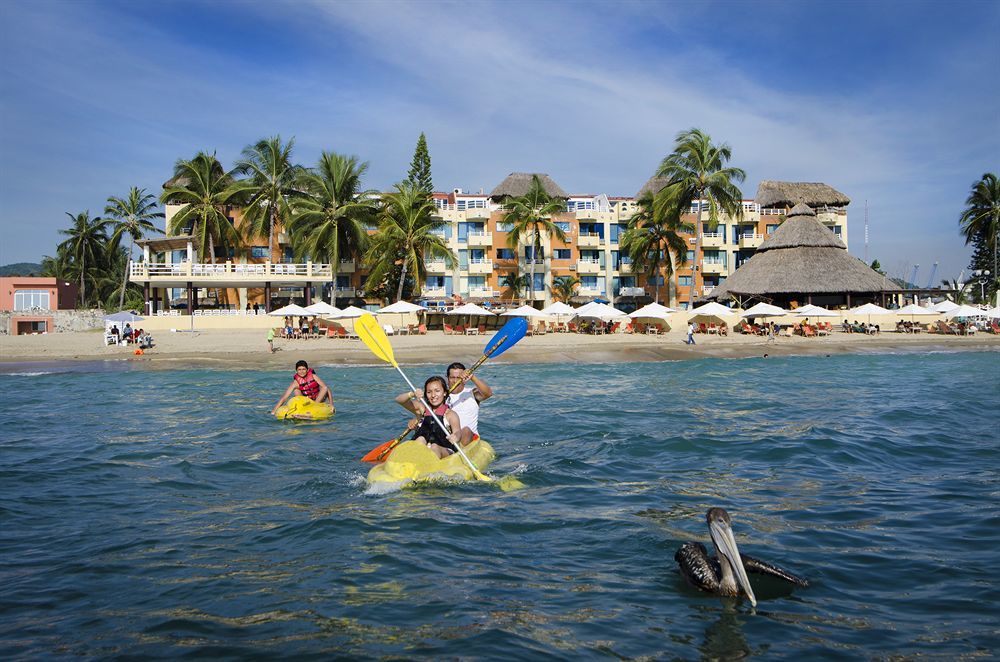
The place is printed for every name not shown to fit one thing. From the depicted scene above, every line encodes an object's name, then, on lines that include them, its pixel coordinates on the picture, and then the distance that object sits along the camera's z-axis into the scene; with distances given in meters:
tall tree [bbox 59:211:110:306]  62.03
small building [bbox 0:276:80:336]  49.31
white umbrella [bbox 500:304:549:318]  40.69
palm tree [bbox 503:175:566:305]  51.50
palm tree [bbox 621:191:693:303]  51.84
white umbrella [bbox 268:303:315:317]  38.81
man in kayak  10.54
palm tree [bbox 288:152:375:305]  47.19
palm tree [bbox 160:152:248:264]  47.38
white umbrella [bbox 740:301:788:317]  41.16
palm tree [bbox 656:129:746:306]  50.31
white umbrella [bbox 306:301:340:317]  39.09
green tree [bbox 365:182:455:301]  47.68
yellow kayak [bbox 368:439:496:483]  9.29
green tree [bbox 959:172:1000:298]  59.66
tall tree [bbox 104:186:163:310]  59.03
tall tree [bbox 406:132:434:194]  57.12
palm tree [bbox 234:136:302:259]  48.50
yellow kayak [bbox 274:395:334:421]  14.86
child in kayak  14.89
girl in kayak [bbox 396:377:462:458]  9.88
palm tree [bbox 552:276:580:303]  57.47
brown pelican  5.61
